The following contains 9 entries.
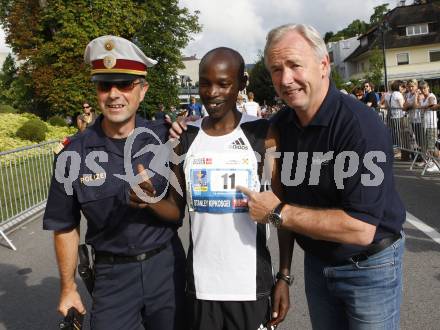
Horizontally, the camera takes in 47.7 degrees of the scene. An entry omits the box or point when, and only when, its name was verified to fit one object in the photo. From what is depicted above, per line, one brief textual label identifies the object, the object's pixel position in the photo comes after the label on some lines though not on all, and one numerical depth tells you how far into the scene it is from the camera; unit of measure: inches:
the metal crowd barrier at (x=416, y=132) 401.1
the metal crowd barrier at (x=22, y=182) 328.2
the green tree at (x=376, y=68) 2023.9
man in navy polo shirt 80.0
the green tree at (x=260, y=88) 3093.0
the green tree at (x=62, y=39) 1212.5
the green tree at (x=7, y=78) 1945.1
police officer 98.7
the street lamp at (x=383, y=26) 1159.4
